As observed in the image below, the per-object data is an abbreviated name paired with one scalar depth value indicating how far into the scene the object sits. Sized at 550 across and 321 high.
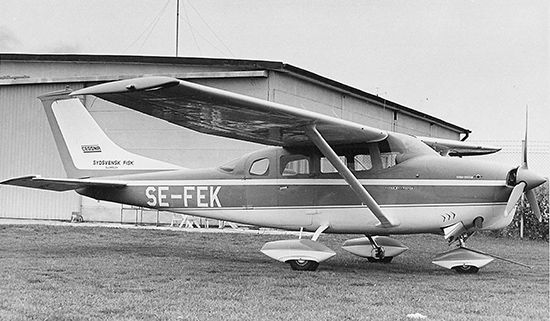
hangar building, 18.97
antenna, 23.60
